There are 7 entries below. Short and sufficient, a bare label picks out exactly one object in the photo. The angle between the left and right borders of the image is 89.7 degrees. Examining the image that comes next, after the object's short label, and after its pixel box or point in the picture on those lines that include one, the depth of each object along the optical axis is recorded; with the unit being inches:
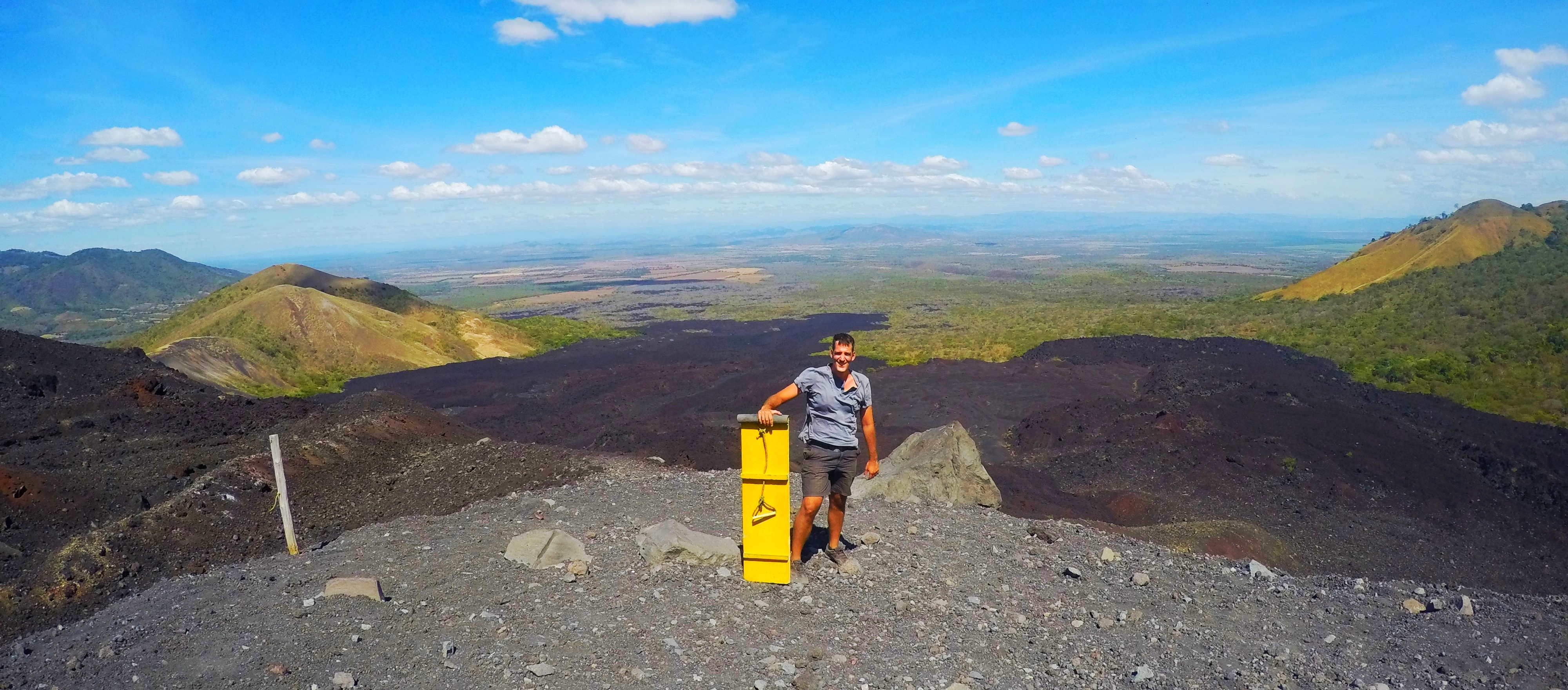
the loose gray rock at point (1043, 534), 323.9
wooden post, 301.1
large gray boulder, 476.7
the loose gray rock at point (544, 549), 268.7
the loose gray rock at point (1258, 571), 295.1
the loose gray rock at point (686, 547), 263.6
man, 245.4
